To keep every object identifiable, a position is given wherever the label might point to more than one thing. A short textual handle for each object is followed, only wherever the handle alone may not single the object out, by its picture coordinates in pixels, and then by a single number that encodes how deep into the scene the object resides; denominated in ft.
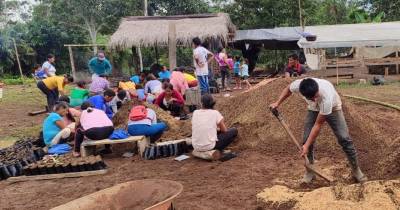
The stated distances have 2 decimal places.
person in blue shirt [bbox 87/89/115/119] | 28.64
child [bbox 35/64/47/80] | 47.31
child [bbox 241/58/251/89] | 60.06
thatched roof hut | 57.00
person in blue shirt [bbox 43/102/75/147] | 25.61
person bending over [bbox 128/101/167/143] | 25.54
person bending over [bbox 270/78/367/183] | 16.10
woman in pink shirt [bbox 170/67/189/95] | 35.86
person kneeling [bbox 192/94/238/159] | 22.39
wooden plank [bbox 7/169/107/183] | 22.15
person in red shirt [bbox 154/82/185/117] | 32.76
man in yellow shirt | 39.52
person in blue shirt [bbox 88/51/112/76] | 37.68
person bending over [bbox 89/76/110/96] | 34.58
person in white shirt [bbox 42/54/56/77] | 46.39
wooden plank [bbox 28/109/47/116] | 42.19
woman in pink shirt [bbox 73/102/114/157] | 24.48
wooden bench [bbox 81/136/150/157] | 24.57
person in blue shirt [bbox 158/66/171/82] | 41.47
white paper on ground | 23.64
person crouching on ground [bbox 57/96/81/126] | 26.63
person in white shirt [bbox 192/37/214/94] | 39.81
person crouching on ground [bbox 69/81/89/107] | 32.83
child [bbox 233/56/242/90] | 58.83
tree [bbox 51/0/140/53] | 92.32
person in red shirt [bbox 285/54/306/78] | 39.73
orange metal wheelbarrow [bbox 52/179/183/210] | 13.76
